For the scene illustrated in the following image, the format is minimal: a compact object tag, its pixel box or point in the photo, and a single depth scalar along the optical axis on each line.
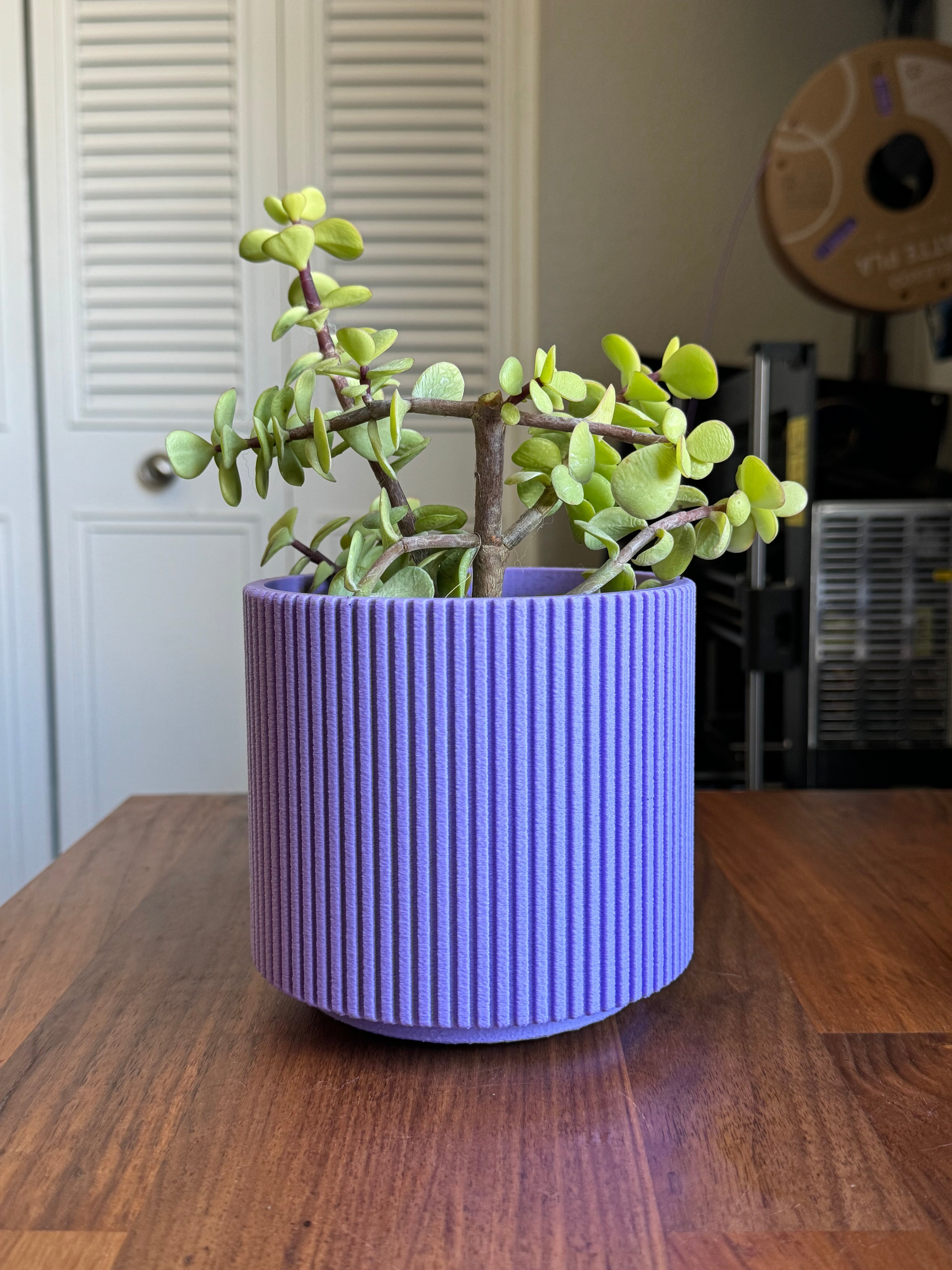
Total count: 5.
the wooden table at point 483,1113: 0.32
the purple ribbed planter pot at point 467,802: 0.40
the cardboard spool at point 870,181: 1.52
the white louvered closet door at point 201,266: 1.89
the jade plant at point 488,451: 0.42
